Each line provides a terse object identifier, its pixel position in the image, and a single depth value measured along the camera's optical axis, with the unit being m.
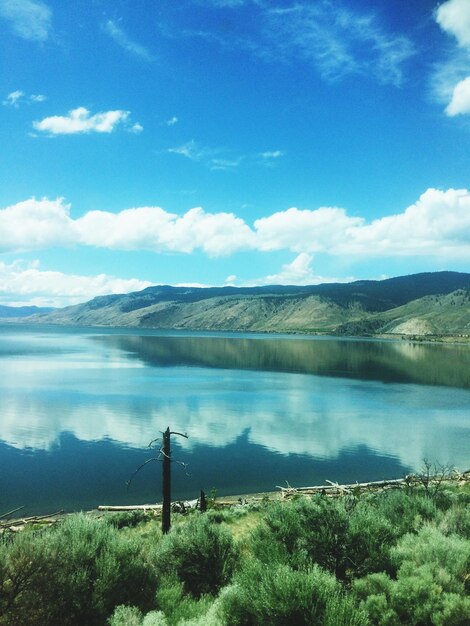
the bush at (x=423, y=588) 7.26
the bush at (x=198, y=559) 10.02
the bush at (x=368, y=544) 9.43
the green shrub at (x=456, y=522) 11.09
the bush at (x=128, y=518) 18.37
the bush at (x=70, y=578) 7.53
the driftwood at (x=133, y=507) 21.86
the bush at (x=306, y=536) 9.77
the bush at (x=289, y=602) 6.75
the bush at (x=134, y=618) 7.00
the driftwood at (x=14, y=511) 20.89
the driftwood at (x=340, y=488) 23.59
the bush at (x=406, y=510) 11.90
